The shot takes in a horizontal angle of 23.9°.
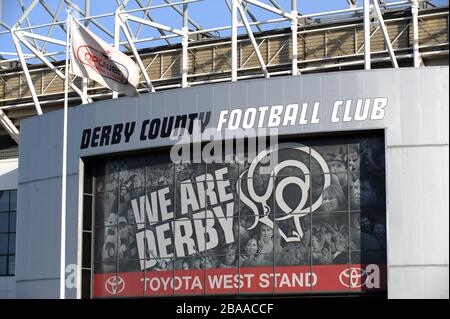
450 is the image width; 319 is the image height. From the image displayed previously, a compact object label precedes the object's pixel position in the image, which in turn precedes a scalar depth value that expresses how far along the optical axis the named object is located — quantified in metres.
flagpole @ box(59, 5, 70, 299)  37.84
